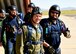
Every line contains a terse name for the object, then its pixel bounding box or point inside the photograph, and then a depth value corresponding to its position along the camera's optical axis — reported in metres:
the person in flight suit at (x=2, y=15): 4.15
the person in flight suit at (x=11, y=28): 3.36
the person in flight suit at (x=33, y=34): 2.41
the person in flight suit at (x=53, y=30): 2.83
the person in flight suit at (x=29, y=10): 3.66
